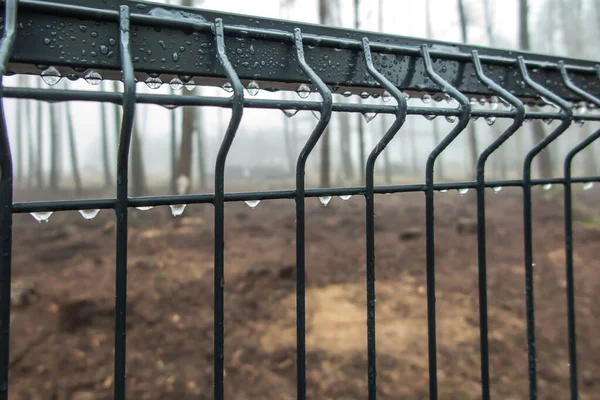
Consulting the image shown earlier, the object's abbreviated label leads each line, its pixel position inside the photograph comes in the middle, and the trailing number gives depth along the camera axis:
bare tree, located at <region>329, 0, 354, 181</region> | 17.24
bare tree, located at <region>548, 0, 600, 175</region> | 15.44
